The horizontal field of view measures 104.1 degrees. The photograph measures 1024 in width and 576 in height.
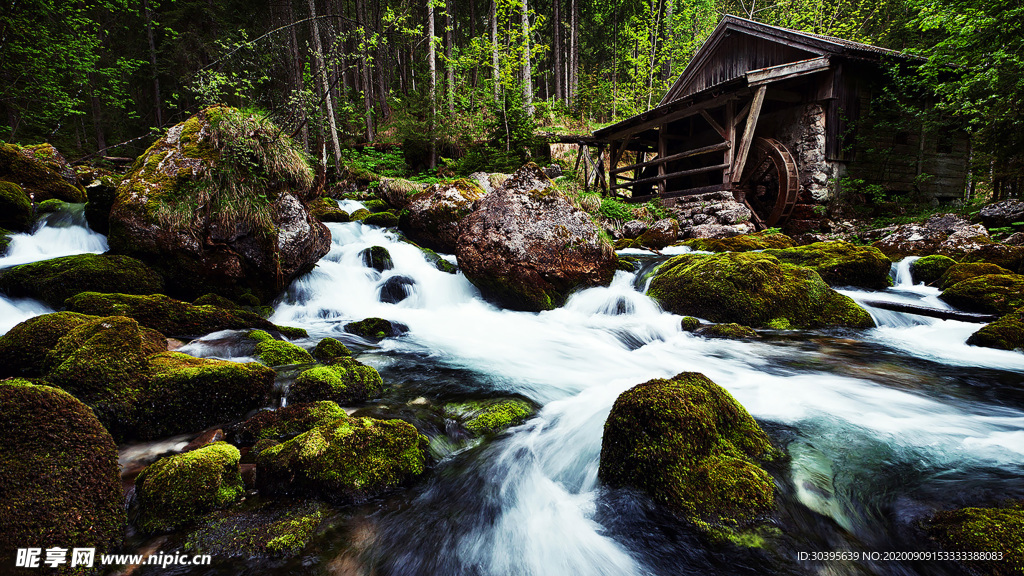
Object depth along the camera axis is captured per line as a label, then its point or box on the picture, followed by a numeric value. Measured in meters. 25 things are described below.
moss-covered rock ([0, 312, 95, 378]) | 3.10
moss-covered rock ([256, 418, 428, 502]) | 2.33
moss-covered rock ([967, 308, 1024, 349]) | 4.76
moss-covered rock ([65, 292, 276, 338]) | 4.37
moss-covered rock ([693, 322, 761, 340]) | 5.80
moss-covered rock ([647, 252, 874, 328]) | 6.25
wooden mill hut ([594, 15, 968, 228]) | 12.36
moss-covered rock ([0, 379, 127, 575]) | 1.66
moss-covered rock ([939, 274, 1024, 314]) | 5.76
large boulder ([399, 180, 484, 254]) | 10.07
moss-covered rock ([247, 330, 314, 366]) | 4.25
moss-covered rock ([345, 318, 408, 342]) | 6.18
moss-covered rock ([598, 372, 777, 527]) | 2.17
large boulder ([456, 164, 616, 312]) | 7.38
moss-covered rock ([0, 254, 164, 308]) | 5.05
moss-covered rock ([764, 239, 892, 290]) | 7.77
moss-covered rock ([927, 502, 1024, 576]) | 1.70
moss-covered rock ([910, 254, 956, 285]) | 7.90
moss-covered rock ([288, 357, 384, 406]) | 3.47
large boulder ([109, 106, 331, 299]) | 5.79
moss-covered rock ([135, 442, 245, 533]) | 2.07
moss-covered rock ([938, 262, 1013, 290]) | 6.84
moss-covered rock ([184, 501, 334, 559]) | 1.99
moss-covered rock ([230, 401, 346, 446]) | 2.86
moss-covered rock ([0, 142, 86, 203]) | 7.95
